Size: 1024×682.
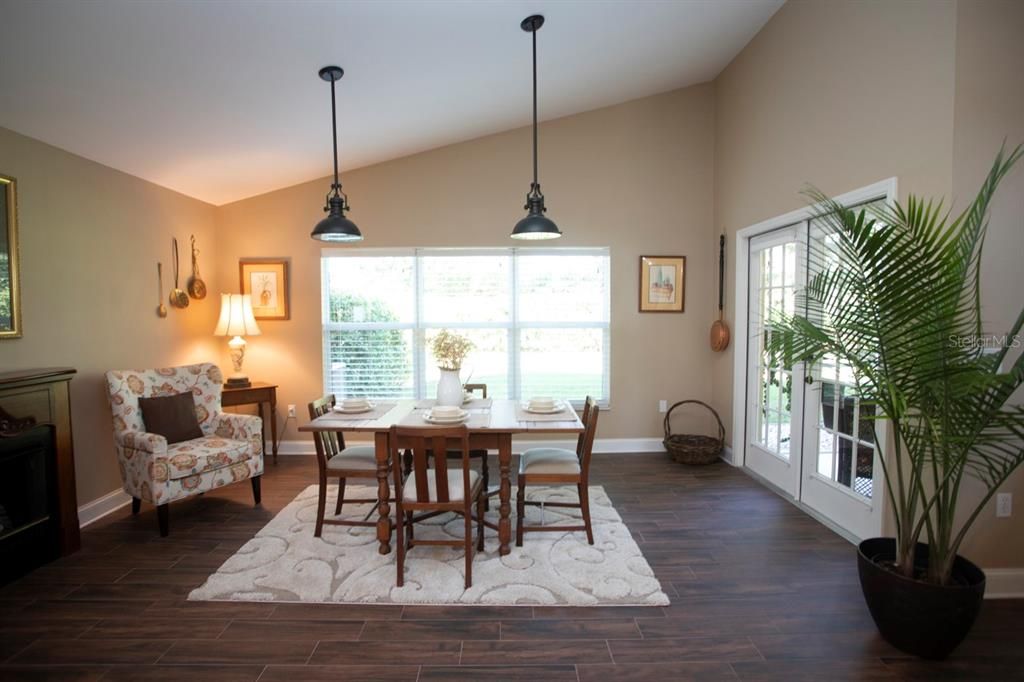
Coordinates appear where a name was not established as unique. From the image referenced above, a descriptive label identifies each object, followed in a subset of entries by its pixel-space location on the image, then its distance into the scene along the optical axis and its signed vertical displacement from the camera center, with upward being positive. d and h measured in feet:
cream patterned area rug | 8.16 -4.36
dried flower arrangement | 10.77 -0.49
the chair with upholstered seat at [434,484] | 8.21 -2.79
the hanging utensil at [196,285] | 14.71 +1.20
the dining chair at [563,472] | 9.78 -2.90
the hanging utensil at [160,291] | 13.42 +0.93
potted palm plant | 6.21 -0.63
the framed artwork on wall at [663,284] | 16.06 +1.30
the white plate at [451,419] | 9.36 -1.76
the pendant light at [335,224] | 10.23 +2.08
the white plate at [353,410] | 10.75 -1.81
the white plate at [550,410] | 10.48 -1.79
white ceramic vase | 10.93 -1.38
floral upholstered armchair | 10.39 -2.71
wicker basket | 14.64 -3.63
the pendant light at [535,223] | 9.92 +2.04
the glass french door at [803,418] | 9.96 -2.15
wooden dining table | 9.30 -2.11
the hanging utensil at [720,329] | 15.15 -0.16
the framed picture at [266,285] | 15.98 +1.30
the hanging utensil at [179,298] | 13.91 +0.78
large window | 16.07 +0.25
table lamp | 14.85 +0.06
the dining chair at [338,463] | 10.14 -2.84
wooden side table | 14.35 -2.09
